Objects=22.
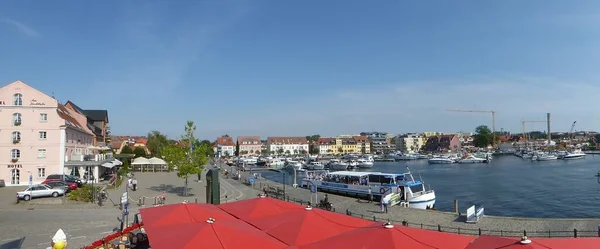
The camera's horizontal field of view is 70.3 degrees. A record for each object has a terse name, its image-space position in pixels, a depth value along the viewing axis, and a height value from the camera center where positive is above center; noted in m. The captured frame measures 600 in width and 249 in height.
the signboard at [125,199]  22.45 -2.78
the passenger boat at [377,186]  38.50 -4.44
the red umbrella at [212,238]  10.66 -2.42
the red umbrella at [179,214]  13.94 -2.39
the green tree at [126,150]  107.12 -1.01
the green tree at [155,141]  117.56 +1.38
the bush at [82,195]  31.67 -3.53
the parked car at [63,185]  35.01 -3.12
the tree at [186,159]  39.59 -1.28
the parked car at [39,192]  31.78 -3.36
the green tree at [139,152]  104.16 -1.45
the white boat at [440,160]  138.38 -6.59
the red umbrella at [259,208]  15.67 -2.45
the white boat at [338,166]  114.05 -6.34
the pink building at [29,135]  43.75 +1.38
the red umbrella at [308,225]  12.38 -2.54
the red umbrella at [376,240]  9.91 -2.37
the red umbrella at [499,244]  8.57 -2.25
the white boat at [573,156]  148.50 -6.29
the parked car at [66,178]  40.19 -2.97
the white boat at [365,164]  118.44 -6.10
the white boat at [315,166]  109.35 -5.99
